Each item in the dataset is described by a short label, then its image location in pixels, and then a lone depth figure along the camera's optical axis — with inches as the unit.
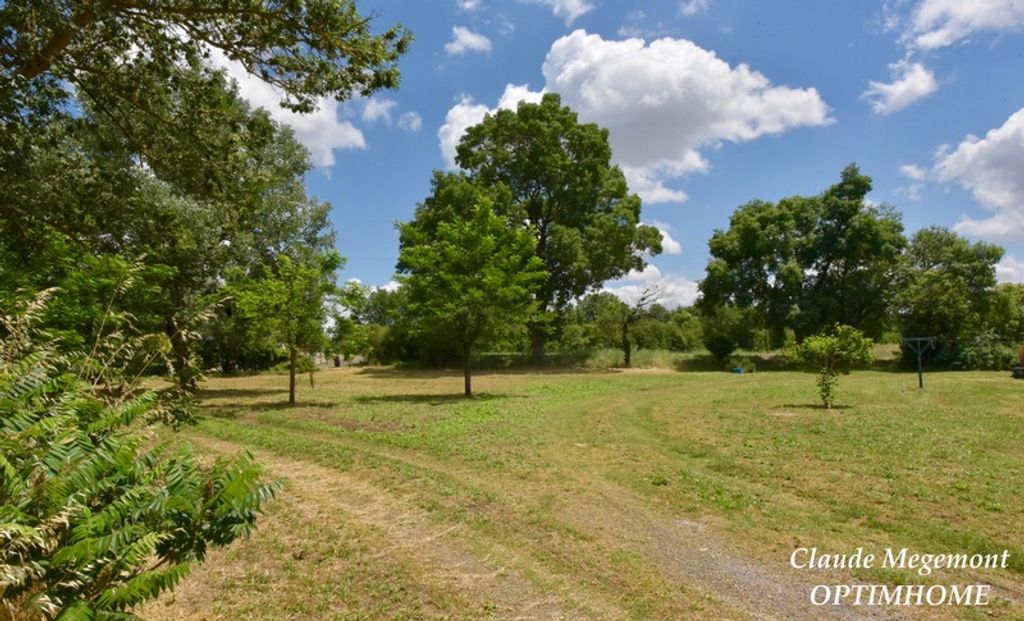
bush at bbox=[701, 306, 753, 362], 1509.6
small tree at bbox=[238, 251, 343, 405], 656.4
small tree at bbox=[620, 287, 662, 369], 1454.2
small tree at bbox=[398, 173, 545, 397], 746.2
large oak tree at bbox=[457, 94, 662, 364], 1405.0
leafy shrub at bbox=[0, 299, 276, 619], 87.2
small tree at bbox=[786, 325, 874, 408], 641.6
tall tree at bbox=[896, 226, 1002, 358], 1387.8
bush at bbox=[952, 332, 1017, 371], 1278.3
